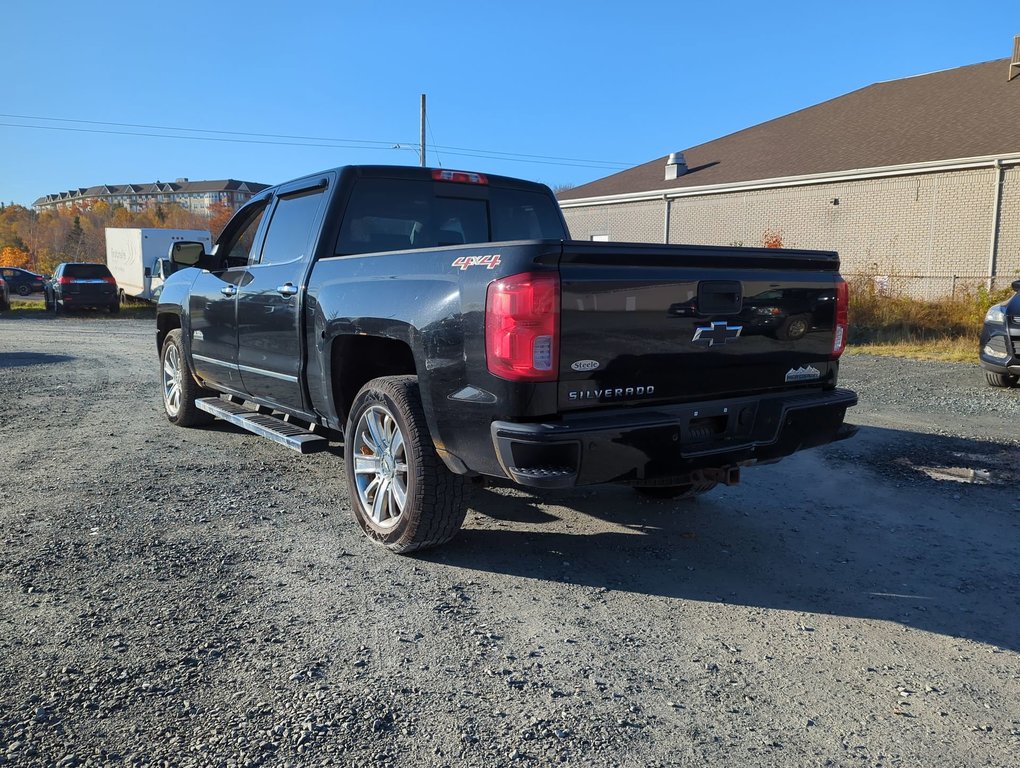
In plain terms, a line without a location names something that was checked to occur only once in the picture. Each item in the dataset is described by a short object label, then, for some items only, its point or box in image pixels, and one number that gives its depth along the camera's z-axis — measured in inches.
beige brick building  767.1
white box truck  1137.4
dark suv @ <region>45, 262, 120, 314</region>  987.3
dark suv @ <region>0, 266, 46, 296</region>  1430.9
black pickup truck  131.7
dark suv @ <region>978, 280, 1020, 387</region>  375.6
